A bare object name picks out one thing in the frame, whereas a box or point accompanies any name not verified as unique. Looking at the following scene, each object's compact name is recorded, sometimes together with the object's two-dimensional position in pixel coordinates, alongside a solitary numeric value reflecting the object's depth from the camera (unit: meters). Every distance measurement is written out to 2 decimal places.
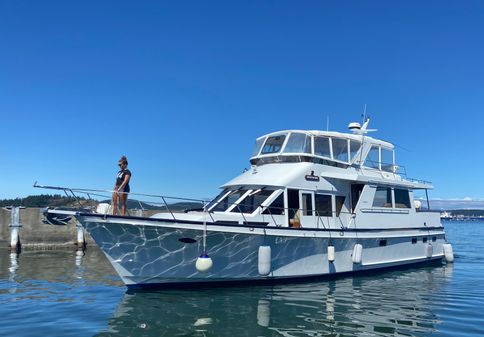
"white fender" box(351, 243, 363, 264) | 12.67
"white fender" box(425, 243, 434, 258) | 15.91
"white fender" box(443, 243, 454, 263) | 16.78
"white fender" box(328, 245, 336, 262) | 12.21
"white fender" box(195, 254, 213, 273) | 9.71
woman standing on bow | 10.33
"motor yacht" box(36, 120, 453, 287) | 10.13
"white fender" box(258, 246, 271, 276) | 10.67
